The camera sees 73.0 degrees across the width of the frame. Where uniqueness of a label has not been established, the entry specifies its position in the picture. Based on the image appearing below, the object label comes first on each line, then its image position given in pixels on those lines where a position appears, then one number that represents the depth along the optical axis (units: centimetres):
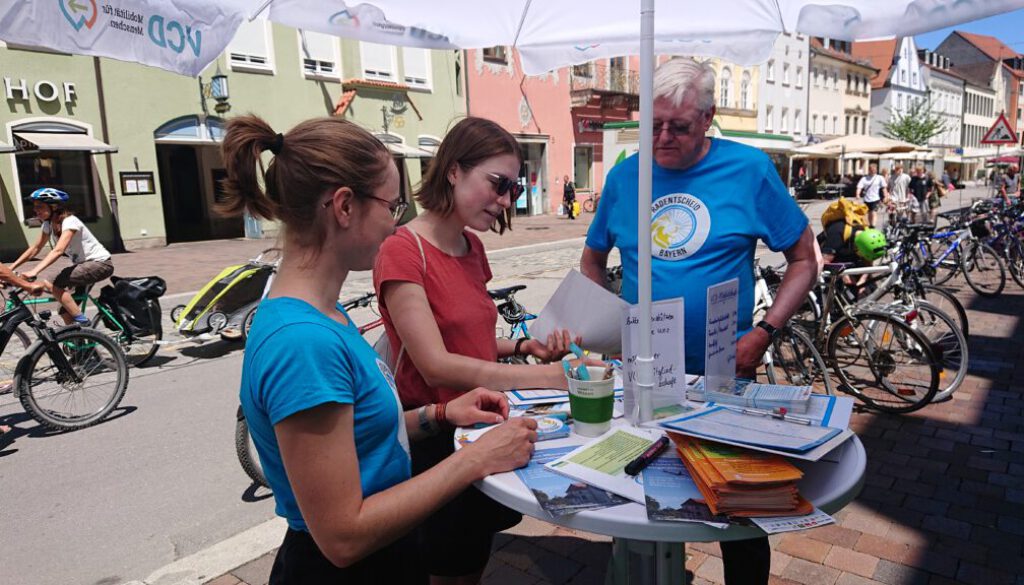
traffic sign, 1522
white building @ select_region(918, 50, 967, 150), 6281
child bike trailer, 694
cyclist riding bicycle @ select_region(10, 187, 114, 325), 673
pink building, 2461
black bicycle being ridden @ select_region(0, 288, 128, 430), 496
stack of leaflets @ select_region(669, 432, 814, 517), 128
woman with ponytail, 121
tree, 4719
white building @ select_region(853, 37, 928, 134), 5606
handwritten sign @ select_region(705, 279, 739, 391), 182
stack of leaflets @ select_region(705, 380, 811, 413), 175
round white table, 132
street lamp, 1662
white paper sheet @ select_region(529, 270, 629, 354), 188
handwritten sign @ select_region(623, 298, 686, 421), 175
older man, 250
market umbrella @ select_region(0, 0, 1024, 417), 194
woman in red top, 193
